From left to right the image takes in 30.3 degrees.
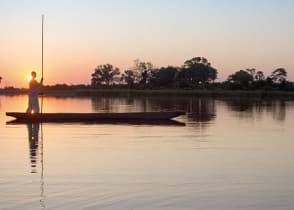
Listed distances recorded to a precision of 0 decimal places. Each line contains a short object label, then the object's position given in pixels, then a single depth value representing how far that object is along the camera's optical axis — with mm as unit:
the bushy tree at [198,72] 99875
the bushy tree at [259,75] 90812
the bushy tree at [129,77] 103750
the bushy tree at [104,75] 108625
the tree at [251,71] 92925
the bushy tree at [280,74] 89212
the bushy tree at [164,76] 99875
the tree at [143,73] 103375
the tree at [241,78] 83969
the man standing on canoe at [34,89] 19641
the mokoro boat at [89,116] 20234
